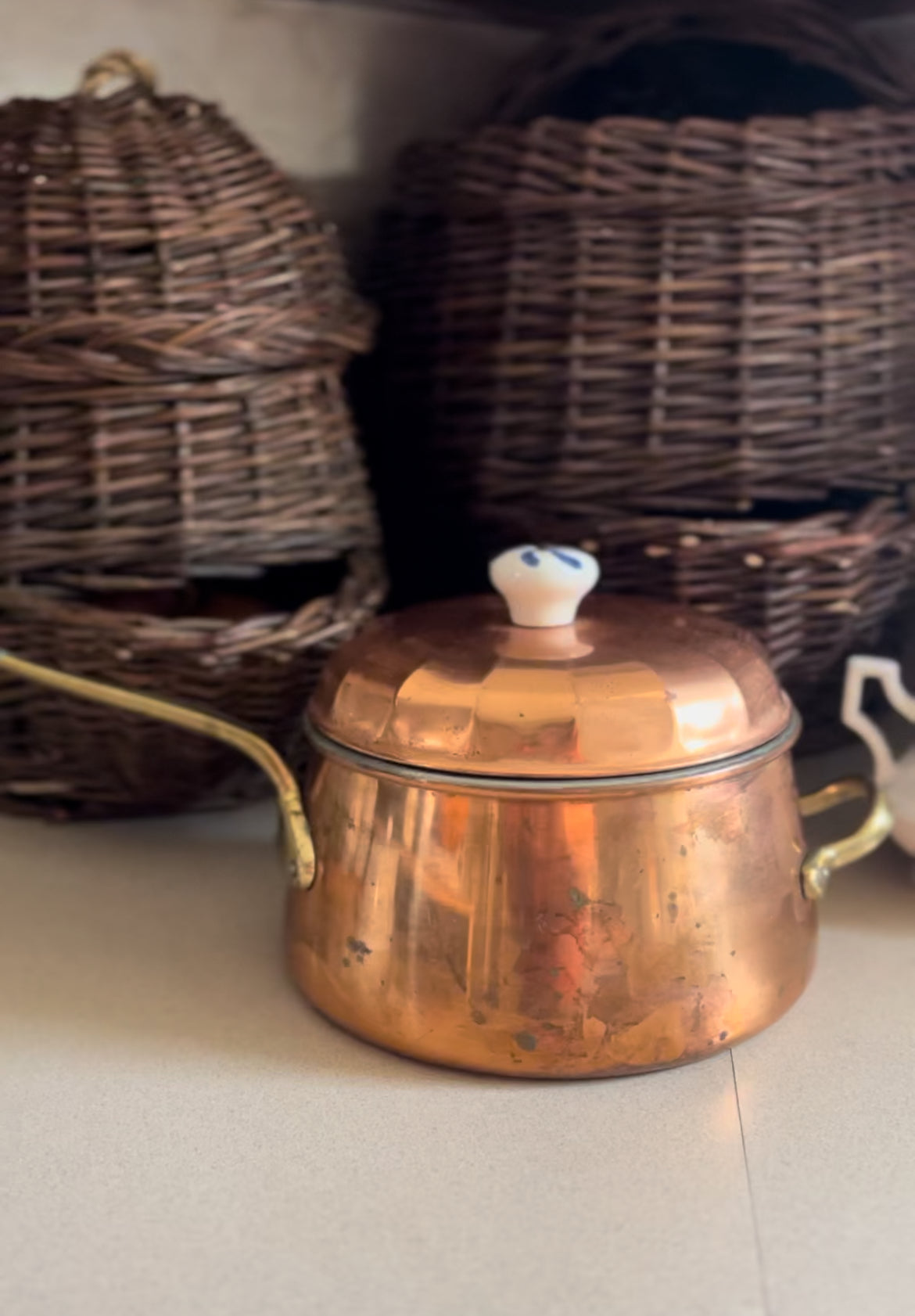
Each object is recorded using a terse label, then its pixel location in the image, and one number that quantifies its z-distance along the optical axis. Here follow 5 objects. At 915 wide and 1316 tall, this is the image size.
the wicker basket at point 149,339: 0.57
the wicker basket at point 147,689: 0.59
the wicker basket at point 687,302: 0.64
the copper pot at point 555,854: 0.44
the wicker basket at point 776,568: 0.65
